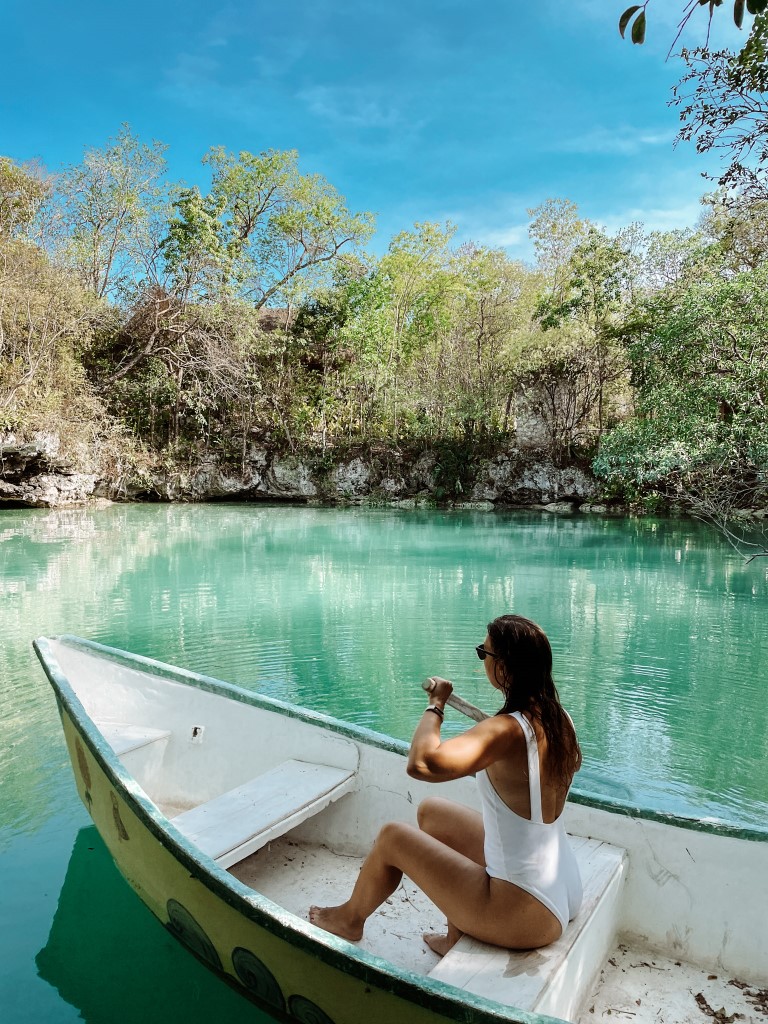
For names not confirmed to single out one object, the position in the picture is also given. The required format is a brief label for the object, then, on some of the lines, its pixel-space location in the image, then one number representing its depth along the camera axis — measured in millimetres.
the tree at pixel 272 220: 22812
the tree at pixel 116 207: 21922
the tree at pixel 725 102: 5914
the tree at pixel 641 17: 1535
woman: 1683
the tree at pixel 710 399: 10672
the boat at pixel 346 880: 1557
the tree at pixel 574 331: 18750
